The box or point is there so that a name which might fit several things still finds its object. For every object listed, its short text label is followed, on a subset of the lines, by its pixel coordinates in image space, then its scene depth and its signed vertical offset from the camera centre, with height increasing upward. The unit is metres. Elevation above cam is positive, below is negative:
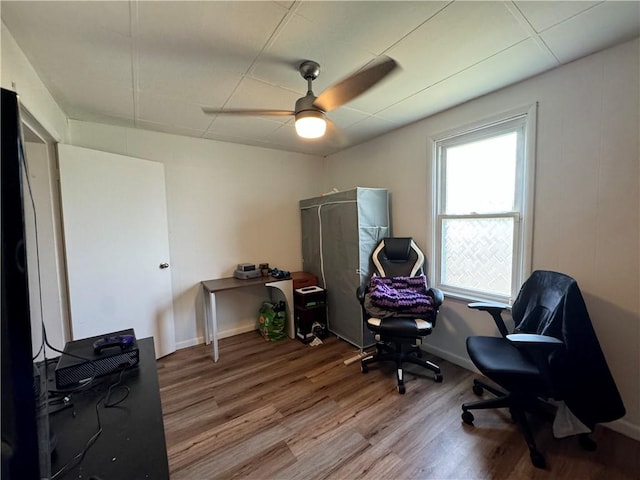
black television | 0.52 -0.20
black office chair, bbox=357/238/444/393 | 2.18 -0.70
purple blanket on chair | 2.25 -0.65
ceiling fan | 1.44 +0.76
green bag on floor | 3.10 -1.14
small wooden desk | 2.89 -0.71
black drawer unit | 3.04 -1.01
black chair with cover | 1.48 -0.87
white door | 2.21 -0.16
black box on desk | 1.12 -0.60
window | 2.03 +0.12
